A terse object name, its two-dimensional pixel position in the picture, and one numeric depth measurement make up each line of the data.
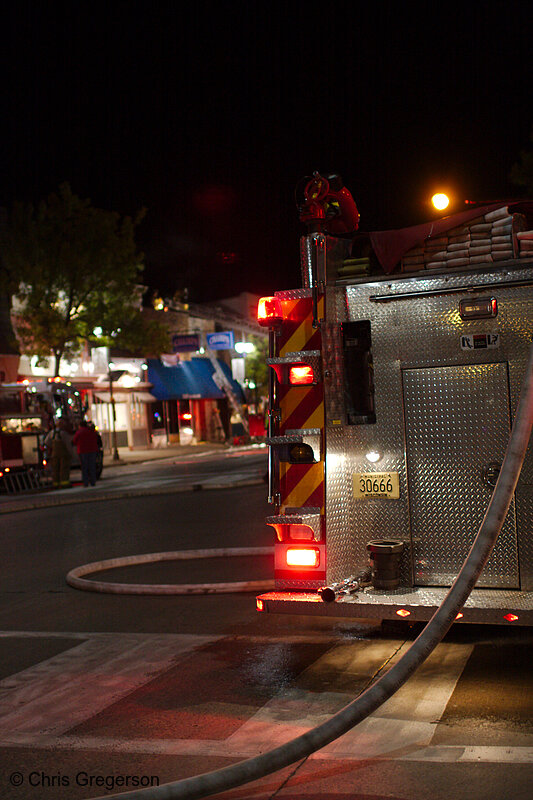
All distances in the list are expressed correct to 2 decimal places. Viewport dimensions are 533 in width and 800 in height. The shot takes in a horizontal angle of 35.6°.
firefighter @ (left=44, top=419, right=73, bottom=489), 21.66
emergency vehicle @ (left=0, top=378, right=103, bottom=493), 22.44
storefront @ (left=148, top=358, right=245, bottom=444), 44.72
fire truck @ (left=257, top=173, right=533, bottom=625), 5.29
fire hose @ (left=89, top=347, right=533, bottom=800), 3.46
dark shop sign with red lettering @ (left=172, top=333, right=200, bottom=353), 43.41
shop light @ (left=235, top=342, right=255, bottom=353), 51.62
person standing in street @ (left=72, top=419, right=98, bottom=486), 20.38
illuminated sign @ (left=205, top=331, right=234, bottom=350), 45.75
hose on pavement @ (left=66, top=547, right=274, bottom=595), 8.10
